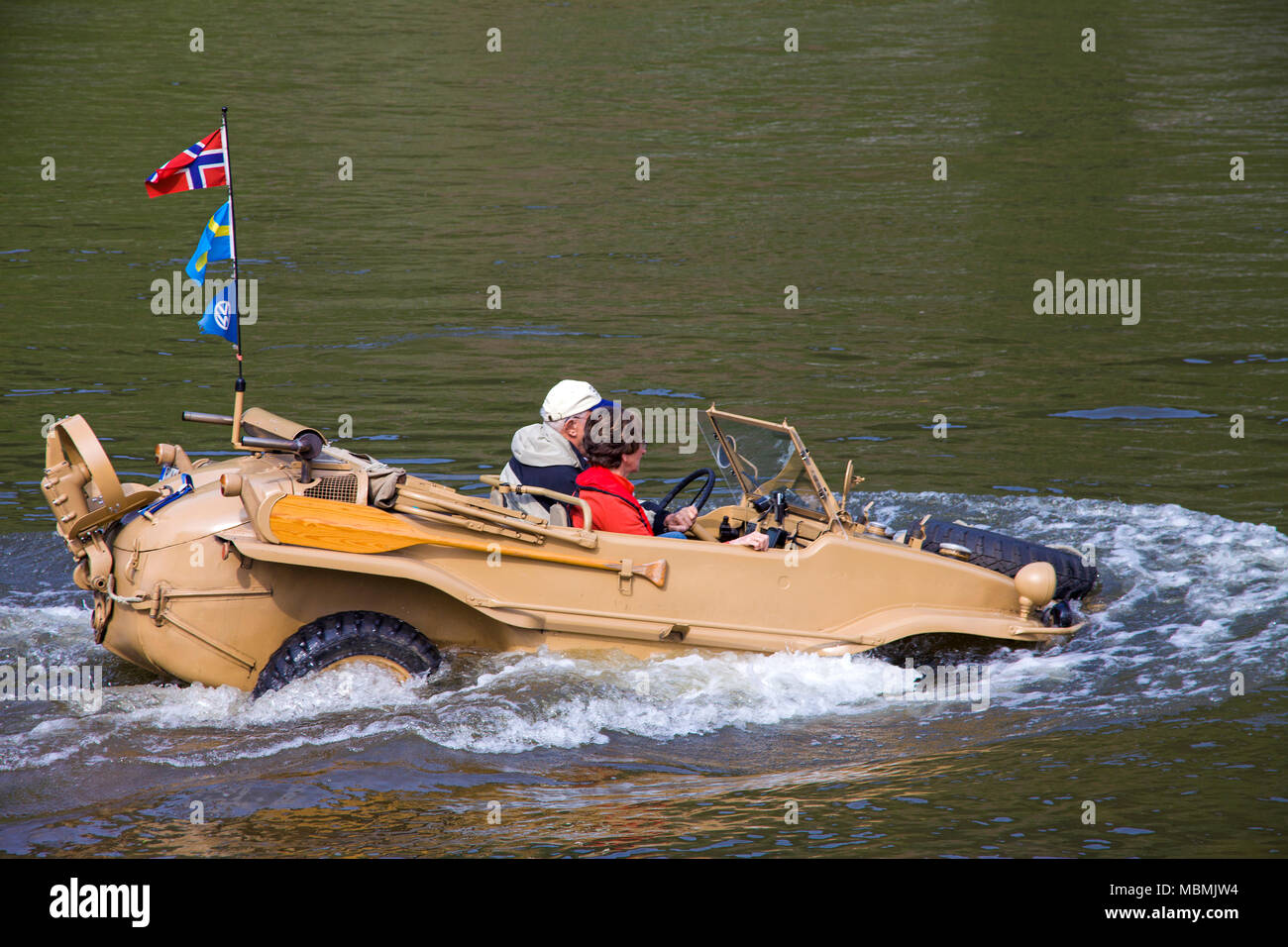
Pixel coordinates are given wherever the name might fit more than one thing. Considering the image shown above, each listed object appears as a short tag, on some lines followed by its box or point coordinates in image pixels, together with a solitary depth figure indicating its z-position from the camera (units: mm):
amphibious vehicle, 12922
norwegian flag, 13859
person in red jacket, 13945
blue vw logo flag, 13359
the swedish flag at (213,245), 13484
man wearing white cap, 14211
